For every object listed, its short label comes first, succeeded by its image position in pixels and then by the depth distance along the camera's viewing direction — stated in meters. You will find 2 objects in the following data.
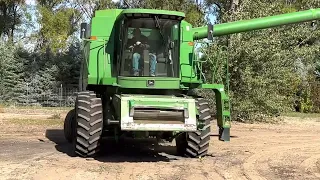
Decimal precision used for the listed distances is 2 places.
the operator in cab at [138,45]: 10.18
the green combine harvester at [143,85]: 9.20
